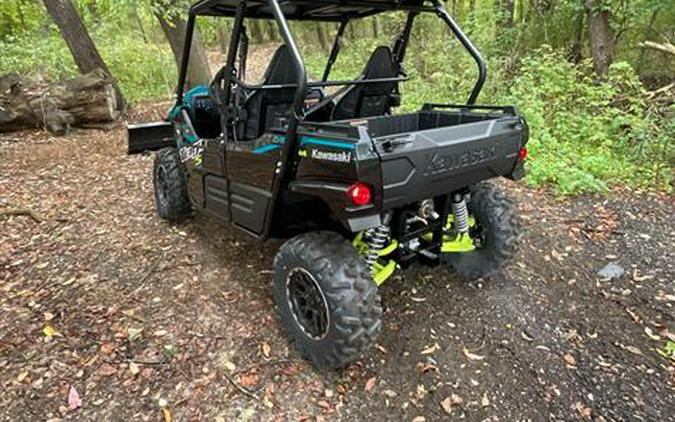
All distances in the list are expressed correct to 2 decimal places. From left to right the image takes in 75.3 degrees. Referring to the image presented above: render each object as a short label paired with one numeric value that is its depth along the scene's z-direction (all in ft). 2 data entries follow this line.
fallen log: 22.16
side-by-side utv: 6.77
